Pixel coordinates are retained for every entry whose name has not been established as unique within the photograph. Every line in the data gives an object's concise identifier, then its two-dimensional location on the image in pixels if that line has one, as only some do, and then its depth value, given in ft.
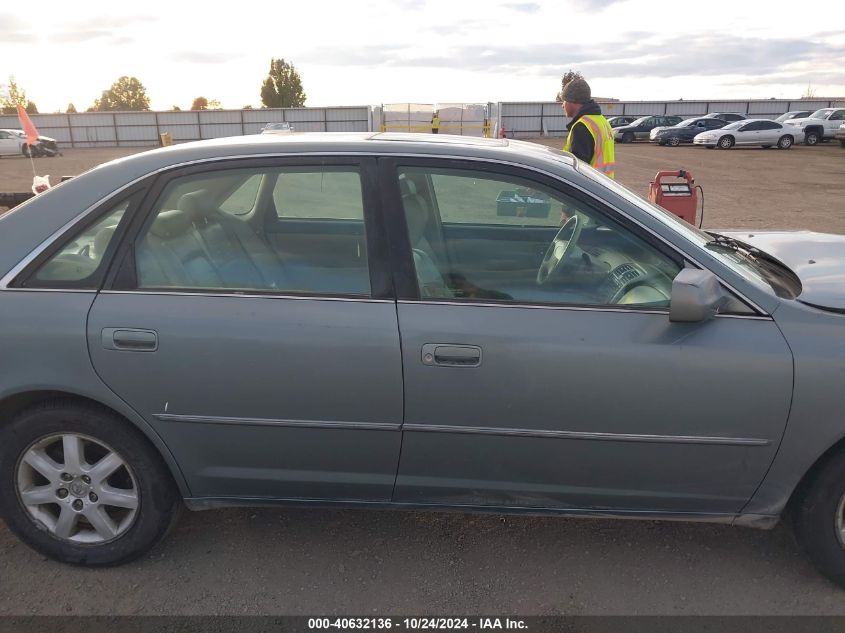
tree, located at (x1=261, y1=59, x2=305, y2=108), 255.50
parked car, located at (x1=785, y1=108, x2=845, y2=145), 106.32
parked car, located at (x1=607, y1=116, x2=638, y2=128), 134.21
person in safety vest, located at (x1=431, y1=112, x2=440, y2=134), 89.40
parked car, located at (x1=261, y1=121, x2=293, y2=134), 110.92
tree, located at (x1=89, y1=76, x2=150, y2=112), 332.80
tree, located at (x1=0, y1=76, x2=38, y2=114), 222.69
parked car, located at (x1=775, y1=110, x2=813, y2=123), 115.85
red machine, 19.24
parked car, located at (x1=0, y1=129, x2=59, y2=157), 103.14
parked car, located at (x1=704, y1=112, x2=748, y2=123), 124.77
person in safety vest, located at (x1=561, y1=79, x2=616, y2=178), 17.85
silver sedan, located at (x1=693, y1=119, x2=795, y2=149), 102.06
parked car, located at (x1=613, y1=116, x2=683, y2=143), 127.44
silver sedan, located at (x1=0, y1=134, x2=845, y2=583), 7.90
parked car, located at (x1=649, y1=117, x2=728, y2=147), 116.06
